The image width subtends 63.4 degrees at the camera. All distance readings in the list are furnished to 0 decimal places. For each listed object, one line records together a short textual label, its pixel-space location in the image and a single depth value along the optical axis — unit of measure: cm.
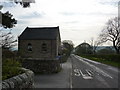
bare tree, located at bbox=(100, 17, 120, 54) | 3020
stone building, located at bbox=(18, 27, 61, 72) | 1969
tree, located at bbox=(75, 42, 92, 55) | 5112
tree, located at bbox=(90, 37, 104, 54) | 4412
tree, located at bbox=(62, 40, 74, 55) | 3908
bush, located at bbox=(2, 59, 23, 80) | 301
